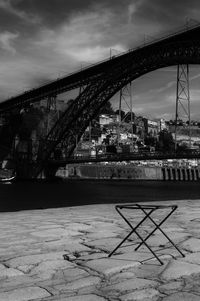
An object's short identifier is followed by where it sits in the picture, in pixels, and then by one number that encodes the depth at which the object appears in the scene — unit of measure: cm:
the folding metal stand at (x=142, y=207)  525
